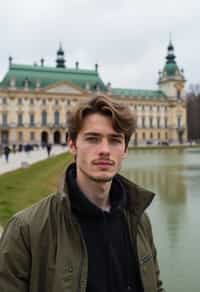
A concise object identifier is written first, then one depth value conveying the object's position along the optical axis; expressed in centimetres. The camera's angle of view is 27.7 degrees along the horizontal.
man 173
